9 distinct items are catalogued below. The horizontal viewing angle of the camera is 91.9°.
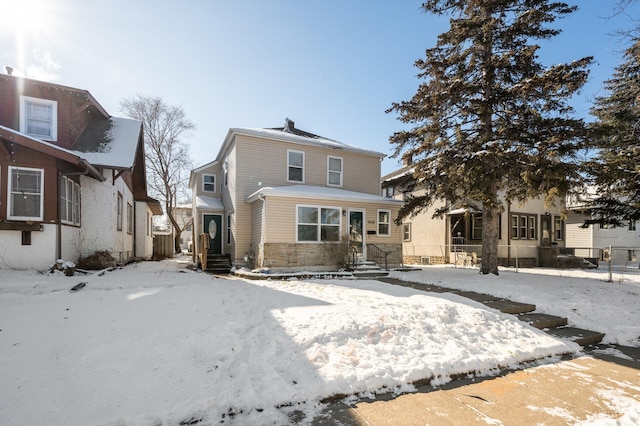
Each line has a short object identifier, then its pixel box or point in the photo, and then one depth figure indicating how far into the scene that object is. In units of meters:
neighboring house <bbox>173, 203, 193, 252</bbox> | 58.09
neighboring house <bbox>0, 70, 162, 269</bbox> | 8.58
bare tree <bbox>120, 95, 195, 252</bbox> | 25.89
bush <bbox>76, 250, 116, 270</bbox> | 10.03
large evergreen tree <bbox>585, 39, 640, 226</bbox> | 11.34
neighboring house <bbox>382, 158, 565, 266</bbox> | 18.27
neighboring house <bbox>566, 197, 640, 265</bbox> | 23.00
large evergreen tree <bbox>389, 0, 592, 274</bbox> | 9.26
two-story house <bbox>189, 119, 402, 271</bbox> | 12.16
